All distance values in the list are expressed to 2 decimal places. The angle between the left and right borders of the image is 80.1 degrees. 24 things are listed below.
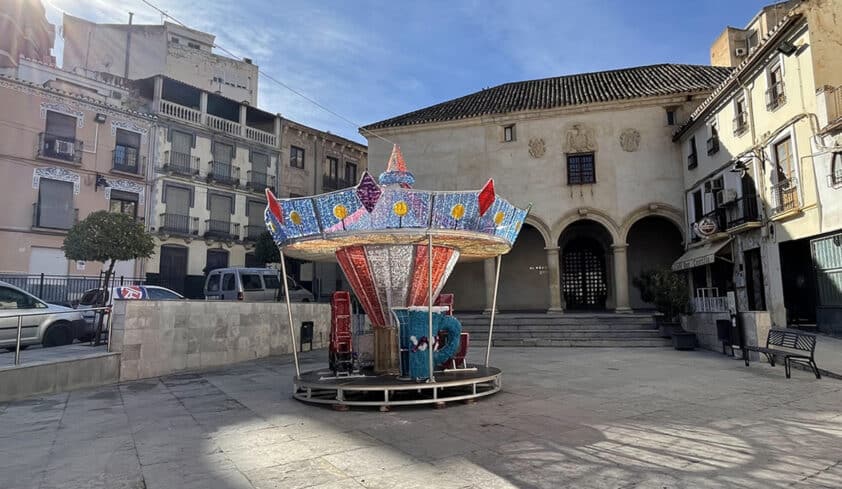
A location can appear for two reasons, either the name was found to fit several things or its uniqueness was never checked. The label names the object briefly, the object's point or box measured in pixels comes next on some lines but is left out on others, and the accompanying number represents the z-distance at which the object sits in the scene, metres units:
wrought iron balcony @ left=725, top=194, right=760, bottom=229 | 14.75
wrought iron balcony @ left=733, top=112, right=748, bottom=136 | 15.27
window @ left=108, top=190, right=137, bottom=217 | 23.41
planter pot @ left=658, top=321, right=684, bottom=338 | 15.02
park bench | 9.00
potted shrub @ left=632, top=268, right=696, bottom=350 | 14.77
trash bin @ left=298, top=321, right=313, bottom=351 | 15.31
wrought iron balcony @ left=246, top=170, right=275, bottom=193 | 28.30
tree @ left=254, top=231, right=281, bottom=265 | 25.73
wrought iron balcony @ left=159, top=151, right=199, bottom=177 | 24.80
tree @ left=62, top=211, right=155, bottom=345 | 15.27
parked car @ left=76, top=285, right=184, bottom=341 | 11.40
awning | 16.31
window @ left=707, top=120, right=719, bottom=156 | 17.08
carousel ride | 6.97
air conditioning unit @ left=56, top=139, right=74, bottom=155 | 21.82
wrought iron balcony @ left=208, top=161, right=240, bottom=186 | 26.47
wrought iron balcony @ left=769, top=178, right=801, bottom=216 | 12.94
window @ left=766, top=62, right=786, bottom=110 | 13.51
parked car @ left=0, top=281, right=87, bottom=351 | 10.01
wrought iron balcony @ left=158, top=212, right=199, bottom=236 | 24.47
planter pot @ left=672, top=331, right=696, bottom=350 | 13.94
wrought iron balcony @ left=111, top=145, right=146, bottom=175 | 23.50
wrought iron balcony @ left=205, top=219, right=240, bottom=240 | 25.97
